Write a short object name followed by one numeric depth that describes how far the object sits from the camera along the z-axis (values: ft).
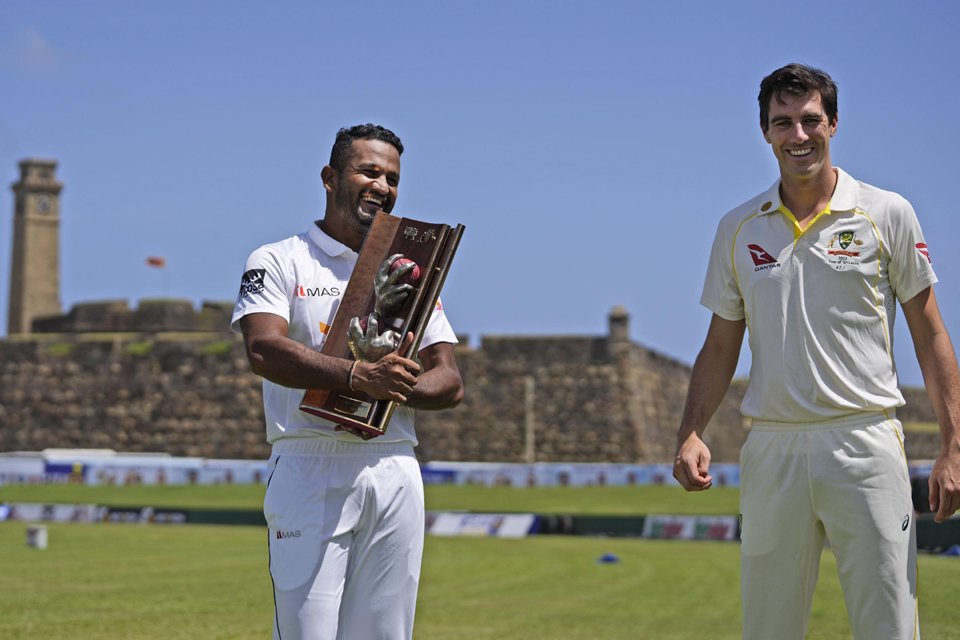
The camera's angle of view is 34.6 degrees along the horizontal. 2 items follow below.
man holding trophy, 16.67
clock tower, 195.83
